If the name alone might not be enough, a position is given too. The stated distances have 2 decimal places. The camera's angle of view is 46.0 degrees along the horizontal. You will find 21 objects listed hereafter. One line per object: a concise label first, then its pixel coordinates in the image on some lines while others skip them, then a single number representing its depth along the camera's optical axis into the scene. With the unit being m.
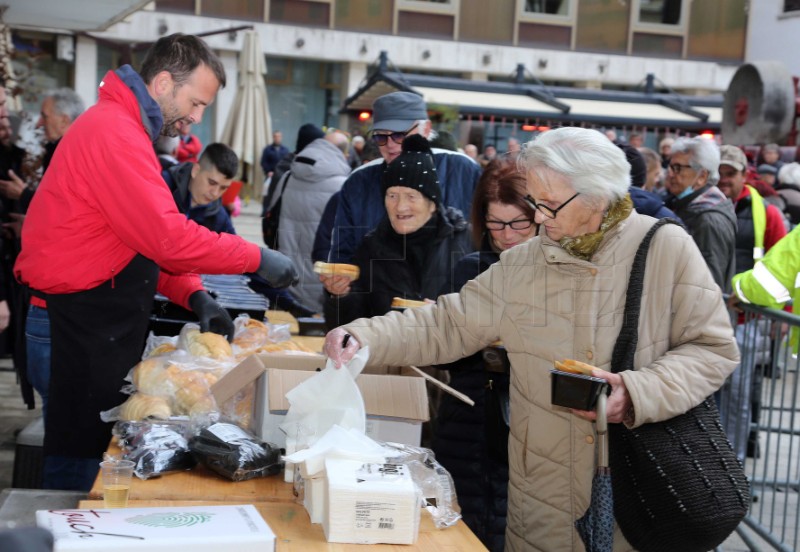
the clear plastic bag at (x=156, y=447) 2.48
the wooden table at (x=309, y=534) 2.08
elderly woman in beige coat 2.34
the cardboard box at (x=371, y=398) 2.58
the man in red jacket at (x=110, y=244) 2.81
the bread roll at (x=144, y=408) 2.75
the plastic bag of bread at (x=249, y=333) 3.38
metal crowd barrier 4.64
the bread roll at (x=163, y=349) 3.16
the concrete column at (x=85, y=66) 20.58
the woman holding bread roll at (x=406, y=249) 3.68
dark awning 16.00
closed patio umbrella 13.04
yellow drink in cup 2.18
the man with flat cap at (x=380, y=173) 4.78
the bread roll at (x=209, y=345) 3.07
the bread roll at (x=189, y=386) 2.83
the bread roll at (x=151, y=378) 2.87
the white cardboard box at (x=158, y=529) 1.74
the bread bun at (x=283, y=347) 3.25
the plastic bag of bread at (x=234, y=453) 2.47
